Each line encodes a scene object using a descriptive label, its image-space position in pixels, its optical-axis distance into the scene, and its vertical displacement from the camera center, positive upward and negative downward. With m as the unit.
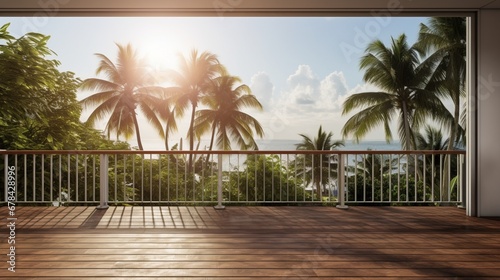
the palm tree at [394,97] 17.47 +1.92
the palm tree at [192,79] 21.89 +3.34
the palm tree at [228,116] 21.27 +1.37
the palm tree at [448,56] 15.89 +3.36
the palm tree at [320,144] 23.75 -0.11
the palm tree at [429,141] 19.30 +0.05
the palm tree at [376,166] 21.80 -1.32
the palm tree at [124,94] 20.69 +2.43
